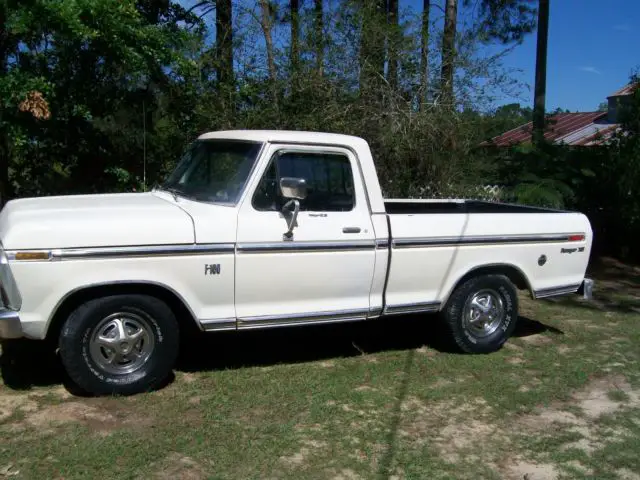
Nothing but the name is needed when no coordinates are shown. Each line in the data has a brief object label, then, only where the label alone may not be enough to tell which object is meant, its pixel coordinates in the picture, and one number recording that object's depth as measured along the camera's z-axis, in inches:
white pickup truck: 181.3
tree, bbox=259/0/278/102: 386.6
